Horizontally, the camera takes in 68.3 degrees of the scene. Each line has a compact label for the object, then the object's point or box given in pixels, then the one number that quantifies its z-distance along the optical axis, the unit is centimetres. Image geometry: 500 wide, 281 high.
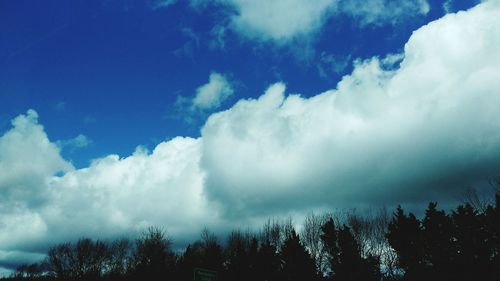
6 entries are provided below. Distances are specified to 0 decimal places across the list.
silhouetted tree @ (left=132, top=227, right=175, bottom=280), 5041
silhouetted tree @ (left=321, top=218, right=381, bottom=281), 4253
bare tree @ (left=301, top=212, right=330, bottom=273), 6544
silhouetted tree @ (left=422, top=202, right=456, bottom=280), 4162
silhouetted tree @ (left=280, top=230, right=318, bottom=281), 4484
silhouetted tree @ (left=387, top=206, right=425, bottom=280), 4392
